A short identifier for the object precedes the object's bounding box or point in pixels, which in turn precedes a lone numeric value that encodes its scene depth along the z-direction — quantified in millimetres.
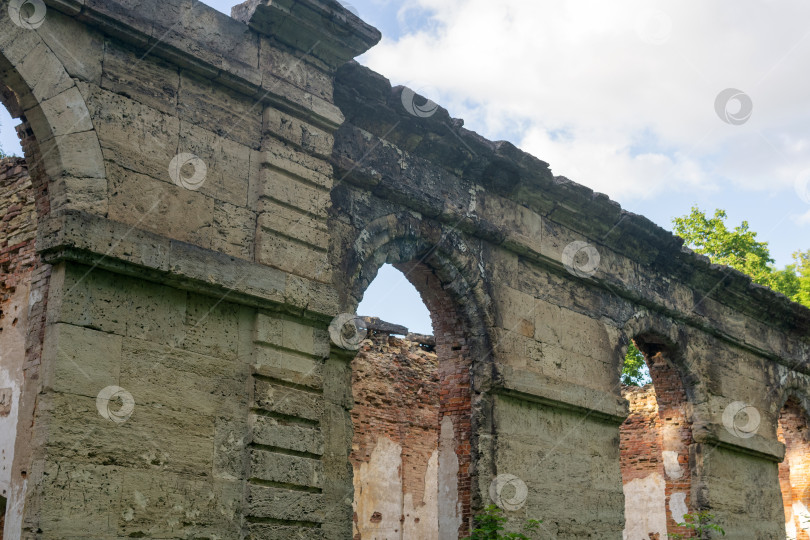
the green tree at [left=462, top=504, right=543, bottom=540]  7020
